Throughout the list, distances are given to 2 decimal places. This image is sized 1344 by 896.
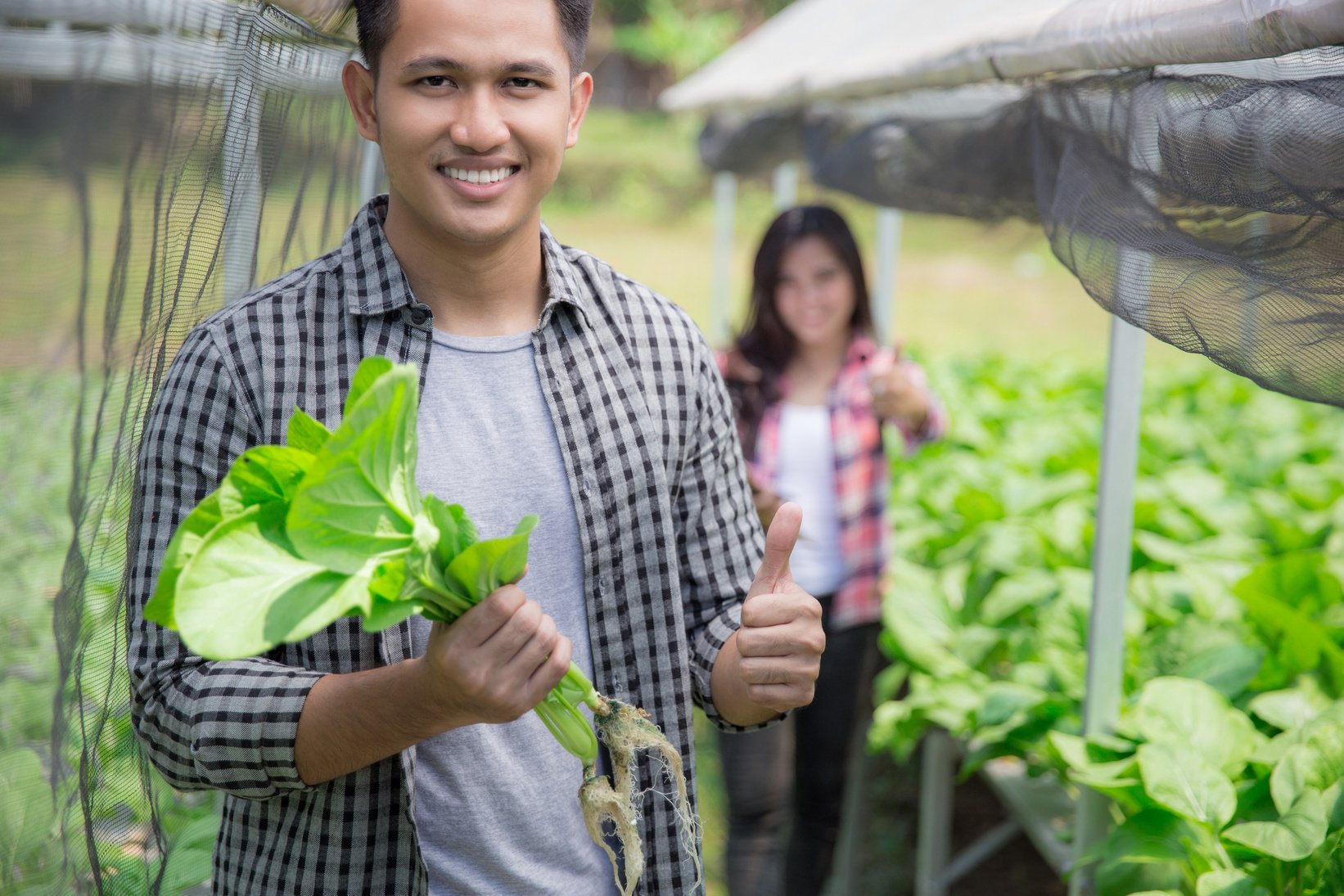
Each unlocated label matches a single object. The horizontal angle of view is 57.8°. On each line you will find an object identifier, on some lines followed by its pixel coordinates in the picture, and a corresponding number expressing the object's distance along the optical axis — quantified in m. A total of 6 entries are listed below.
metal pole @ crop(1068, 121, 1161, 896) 2.40
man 1.33
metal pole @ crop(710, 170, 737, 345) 9.20
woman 3.27
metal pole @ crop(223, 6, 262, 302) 1.64
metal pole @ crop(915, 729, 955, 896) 3.54
